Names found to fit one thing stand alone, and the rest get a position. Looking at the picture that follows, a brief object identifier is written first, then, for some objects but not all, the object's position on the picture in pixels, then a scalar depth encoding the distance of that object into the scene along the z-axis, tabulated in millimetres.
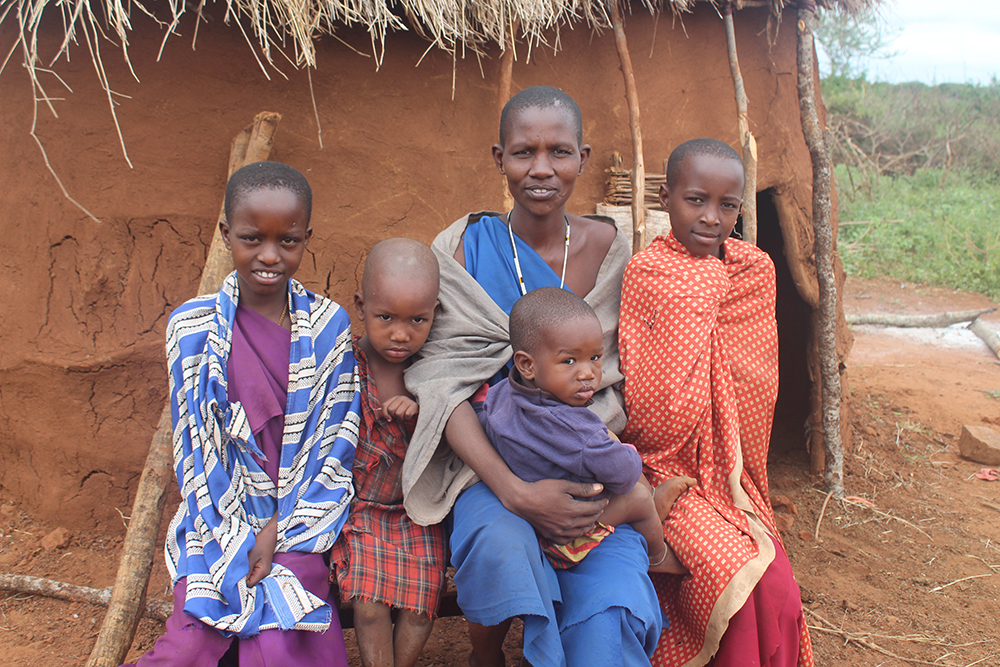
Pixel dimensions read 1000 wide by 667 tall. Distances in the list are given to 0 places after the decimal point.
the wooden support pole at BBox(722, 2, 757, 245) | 3527
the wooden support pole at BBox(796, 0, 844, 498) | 3957
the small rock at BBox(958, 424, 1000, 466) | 4656
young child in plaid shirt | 2043
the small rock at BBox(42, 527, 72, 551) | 3379
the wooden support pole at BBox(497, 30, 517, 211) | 3246
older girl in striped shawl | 1942
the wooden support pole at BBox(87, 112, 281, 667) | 2393
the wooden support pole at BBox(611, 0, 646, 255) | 3350
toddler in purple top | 1960
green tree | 12783
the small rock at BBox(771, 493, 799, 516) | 4156
